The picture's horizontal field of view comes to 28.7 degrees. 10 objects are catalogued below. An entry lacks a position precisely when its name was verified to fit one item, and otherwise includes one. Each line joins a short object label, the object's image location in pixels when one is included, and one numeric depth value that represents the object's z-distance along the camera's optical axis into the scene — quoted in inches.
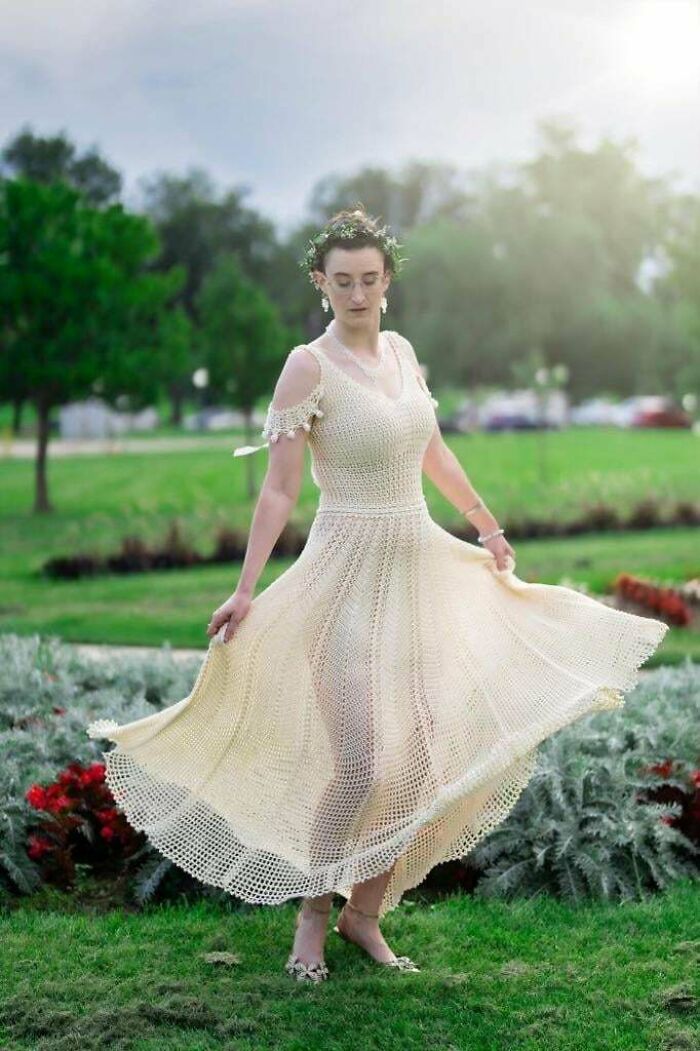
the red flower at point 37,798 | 194.9
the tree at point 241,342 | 1025.5
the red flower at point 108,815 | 196.7
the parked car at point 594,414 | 2309.3
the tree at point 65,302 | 864.9
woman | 159.0
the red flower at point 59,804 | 195.3
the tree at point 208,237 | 2459.4
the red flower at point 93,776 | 201.3
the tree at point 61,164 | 1519.4
